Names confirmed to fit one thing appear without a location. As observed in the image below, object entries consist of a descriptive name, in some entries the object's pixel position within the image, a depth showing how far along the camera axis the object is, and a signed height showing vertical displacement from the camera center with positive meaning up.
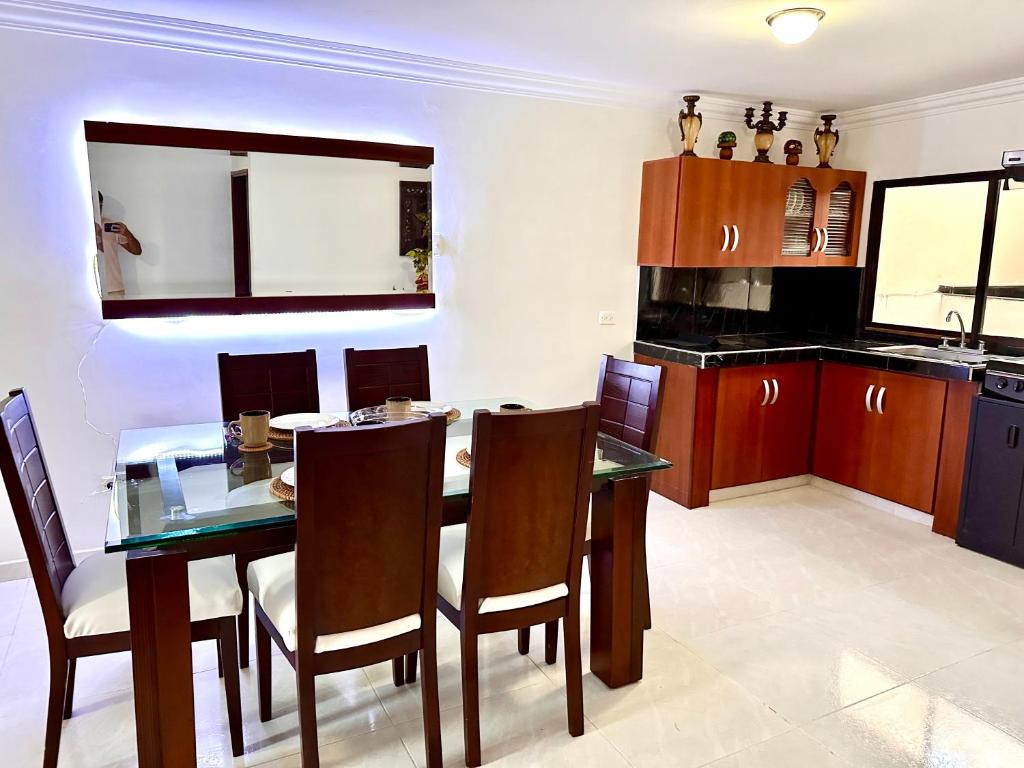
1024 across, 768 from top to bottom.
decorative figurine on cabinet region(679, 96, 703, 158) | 4.11 +0.85
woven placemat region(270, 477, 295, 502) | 1.94 -0.61
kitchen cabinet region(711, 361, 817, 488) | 4.12 -0.85
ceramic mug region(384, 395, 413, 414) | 2.51 -0.47
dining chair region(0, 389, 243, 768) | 1.81 -0.87
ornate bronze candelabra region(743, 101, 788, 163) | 4.34 +0.87
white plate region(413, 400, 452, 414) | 2.83 -0.54
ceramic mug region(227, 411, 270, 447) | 2.35 -0.52
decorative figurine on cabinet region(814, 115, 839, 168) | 4.54 +0.86
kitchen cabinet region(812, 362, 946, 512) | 3.85 -0.86
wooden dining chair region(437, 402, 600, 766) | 1.91 -0.73
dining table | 1.76 -0.69
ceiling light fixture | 2.67 +0.94
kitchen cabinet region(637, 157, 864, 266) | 4.06 +0.37
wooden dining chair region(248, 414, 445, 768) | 1.70 -0.71
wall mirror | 3.08 +0.20
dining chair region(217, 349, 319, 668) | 2.83 -0.47
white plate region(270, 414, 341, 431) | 2.54 -0.54
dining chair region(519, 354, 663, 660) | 2.67 -0.49
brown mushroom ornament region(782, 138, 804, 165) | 4.46 +0.78
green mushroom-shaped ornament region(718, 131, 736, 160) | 4.24 +0.77
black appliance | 3.35 -0.88
